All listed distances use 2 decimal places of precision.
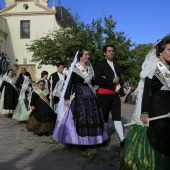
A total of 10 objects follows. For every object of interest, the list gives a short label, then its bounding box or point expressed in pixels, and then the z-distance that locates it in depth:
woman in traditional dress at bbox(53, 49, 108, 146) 3.26
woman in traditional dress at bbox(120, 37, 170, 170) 1.87
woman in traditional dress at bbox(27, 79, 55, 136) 4.28
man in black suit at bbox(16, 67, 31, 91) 6.21
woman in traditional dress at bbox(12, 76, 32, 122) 5.53
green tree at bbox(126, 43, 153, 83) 14.17
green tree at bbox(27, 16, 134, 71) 13.57
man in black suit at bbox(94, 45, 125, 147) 3.54
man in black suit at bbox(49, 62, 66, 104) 5.19
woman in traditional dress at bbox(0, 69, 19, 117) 6.39
